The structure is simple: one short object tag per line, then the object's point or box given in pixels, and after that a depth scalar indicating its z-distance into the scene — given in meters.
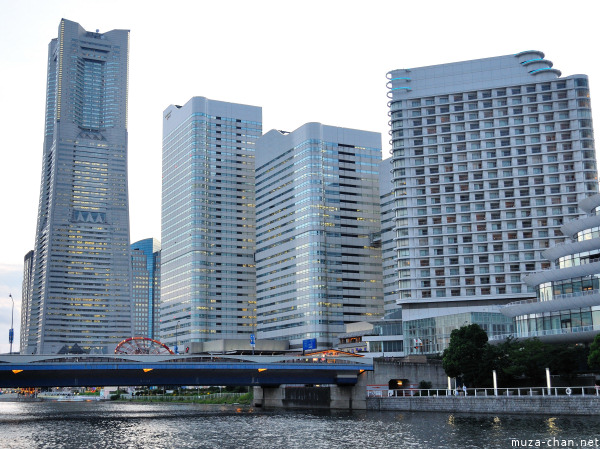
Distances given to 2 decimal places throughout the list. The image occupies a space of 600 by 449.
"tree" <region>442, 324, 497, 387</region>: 114.62
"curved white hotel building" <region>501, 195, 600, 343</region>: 122.75
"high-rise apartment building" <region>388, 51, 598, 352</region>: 193.25
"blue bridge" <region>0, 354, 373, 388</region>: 114.39
